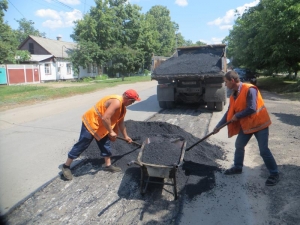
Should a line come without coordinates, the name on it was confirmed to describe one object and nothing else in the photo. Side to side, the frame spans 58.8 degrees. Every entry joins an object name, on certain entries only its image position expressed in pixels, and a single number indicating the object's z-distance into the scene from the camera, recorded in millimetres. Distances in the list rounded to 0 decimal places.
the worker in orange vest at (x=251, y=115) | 3793
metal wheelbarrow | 3383
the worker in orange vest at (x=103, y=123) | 3835
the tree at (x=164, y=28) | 54172
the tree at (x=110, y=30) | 29875
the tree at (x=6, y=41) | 21795
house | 29422
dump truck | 9078
